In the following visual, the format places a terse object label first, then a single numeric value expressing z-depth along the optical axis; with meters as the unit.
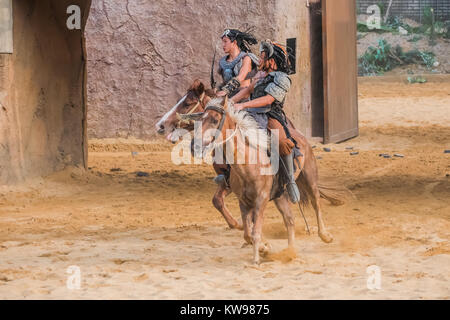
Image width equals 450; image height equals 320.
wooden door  29.13
